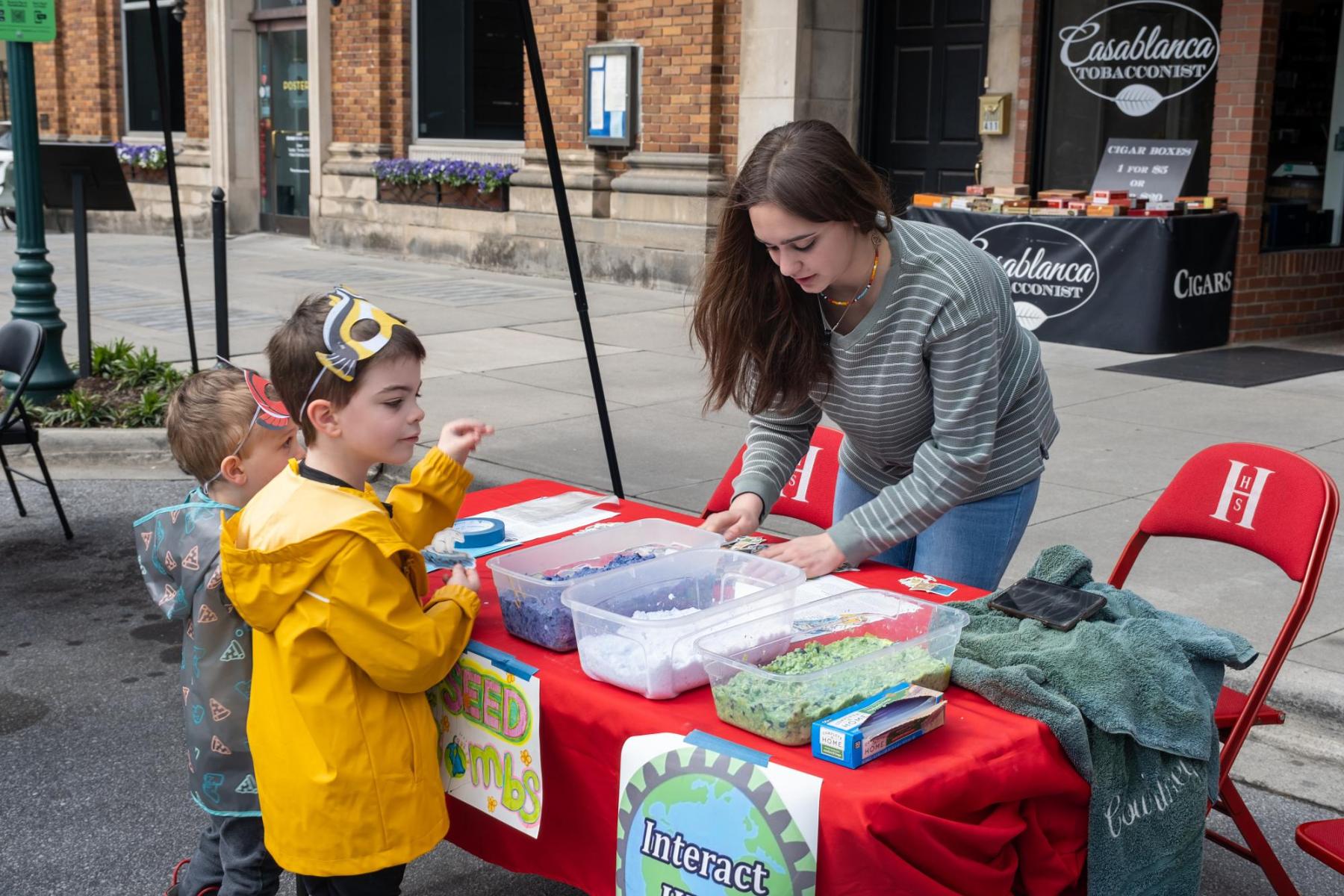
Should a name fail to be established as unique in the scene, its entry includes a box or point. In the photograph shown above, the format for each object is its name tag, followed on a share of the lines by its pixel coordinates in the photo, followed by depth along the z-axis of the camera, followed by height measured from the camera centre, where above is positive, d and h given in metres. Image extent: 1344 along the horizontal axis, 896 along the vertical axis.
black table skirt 10.03 -0.56
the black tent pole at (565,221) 4.59 -0.12
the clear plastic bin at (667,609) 2.37 -0.77
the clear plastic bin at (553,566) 2.61 -0.77
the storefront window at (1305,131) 10.46 +0.57
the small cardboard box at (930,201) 11.39 -0.05
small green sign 8.45 +0.92
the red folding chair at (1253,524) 2.93 -0.74
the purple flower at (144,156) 20.48 +0.27
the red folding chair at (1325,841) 2.68 -1.24
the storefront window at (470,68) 16.02 +1.34
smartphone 2.56 -0.76
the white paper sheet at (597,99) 13.95 +0.87
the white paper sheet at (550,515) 3.38 -0.83
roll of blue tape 3.25 -0.81
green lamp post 8.55 -0.45
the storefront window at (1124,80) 10.57 +0.94
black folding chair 6.16 -0.85
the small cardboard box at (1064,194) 10.63 +0.03
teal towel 2.30 -0.86
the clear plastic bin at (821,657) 2.20 -0.78
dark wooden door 12.02 +0.92
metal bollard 7.67 -0.56
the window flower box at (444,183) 15.34 -0.01
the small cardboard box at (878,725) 2.10 -0.81
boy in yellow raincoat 2.40 -0.78
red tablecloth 2.02 -0.93
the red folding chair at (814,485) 3.94 -0.83
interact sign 2.05 -0.96
